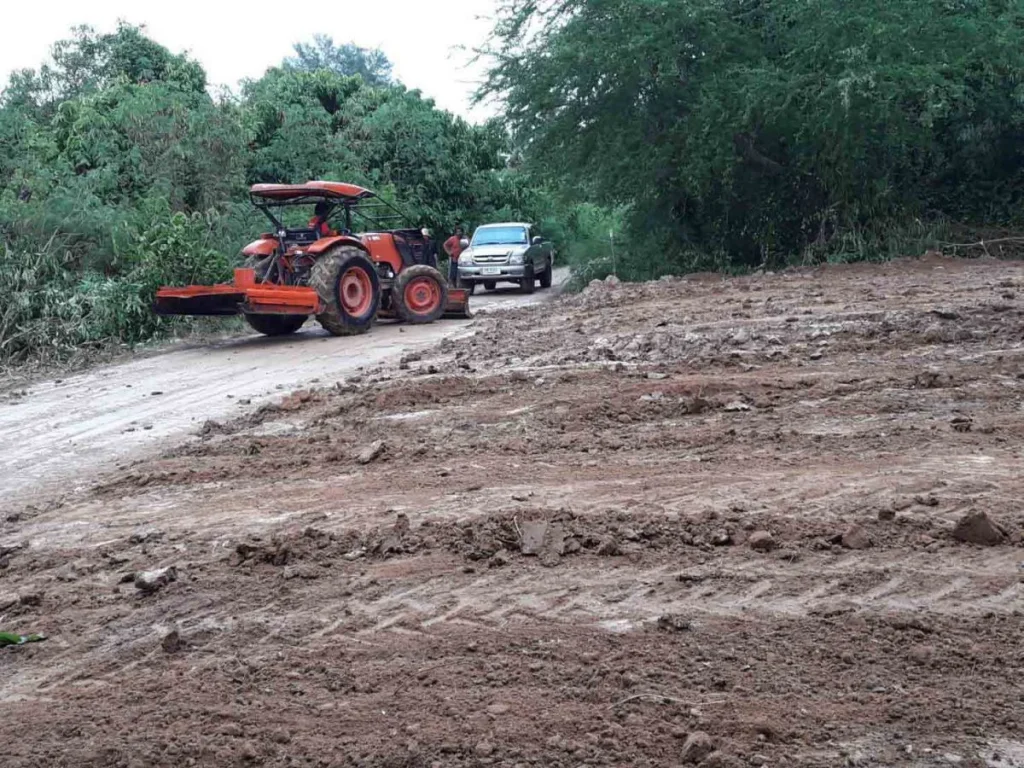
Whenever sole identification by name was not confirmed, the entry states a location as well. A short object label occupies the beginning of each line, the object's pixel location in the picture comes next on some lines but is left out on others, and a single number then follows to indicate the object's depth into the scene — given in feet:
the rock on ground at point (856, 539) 16.49
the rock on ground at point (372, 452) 24.61
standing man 83.51
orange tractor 49.98
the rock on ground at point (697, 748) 10.93
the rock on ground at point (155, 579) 16.79
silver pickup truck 83.56
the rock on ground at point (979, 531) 16.29
